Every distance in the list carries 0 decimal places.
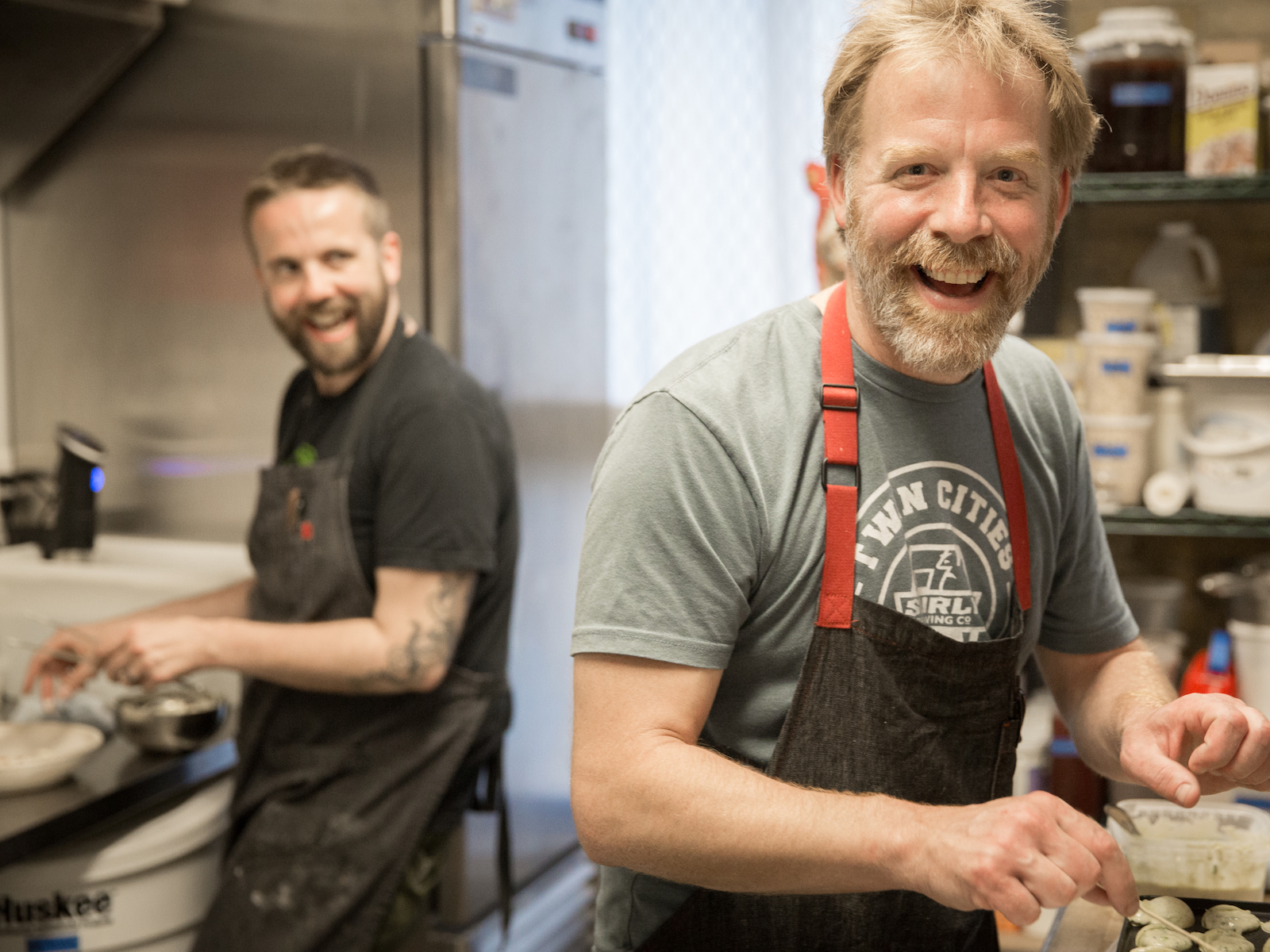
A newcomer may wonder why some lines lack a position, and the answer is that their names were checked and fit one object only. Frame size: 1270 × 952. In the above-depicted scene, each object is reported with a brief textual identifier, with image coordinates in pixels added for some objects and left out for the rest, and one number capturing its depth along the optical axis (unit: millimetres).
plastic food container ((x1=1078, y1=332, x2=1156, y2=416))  1980
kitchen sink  2232
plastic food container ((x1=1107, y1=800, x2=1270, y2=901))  1246
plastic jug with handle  2082
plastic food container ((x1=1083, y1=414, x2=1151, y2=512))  2004
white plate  1682
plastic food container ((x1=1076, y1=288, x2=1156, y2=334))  1979
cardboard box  1944
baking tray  1039
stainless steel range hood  2244
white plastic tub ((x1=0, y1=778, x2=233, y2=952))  1718
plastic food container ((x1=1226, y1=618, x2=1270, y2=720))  1900
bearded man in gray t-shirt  1009
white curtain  2730
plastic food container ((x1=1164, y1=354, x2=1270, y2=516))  1918
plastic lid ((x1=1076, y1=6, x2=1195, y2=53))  1956
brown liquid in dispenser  1970
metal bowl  1876
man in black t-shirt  1773
